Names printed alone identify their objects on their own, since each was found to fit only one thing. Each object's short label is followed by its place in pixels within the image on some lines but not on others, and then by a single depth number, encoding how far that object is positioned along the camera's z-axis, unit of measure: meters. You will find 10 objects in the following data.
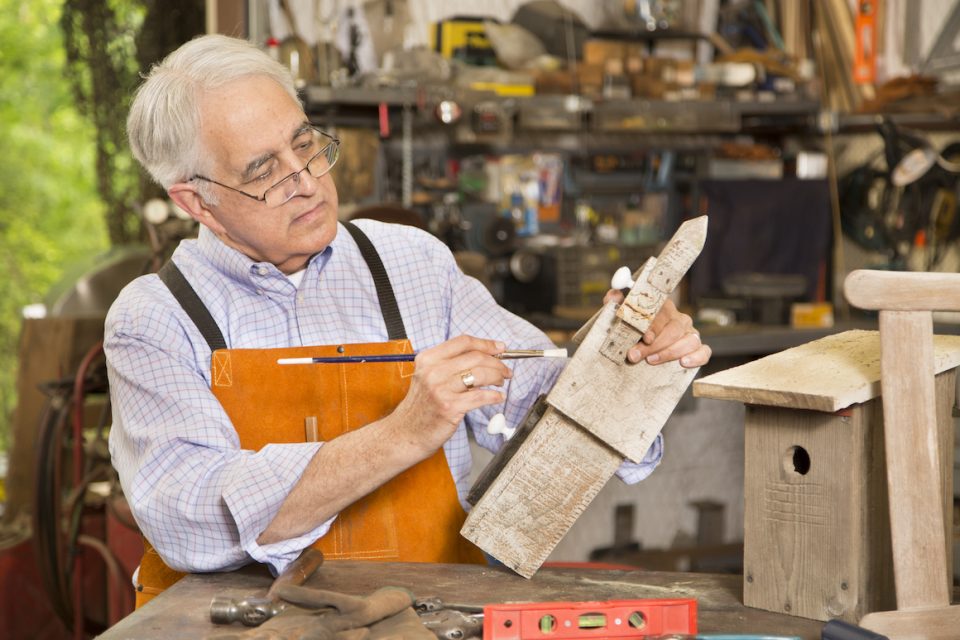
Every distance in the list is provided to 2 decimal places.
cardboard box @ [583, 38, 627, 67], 5.52
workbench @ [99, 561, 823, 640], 1.60
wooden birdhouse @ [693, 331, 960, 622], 1.59
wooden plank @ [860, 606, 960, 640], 1.53
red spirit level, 1.49
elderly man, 1.84
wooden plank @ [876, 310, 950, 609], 1.55
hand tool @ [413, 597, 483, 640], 1.54
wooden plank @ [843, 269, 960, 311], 1.50
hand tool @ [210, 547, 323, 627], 1.59
